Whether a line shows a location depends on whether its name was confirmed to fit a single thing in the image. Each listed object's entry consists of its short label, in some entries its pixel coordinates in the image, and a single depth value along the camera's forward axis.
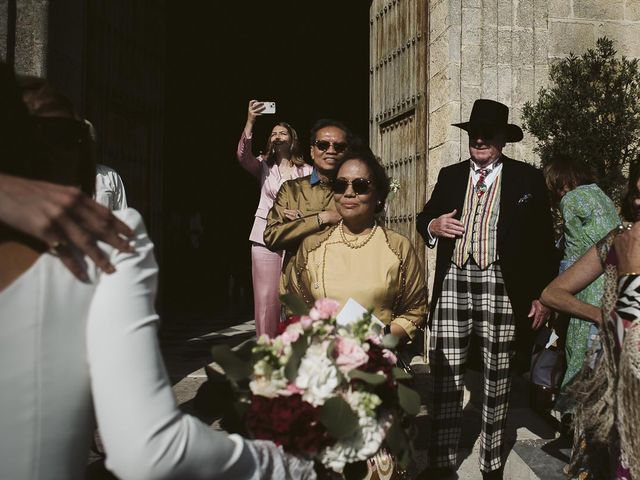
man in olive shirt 4.04
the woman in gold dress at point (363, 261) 3.41
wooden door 7.07
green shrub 6.05
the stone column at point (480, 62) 6.59
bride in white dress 1.14
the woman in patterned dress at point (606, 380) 2.59
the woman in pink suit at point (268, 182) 5.27
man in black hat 4.12
